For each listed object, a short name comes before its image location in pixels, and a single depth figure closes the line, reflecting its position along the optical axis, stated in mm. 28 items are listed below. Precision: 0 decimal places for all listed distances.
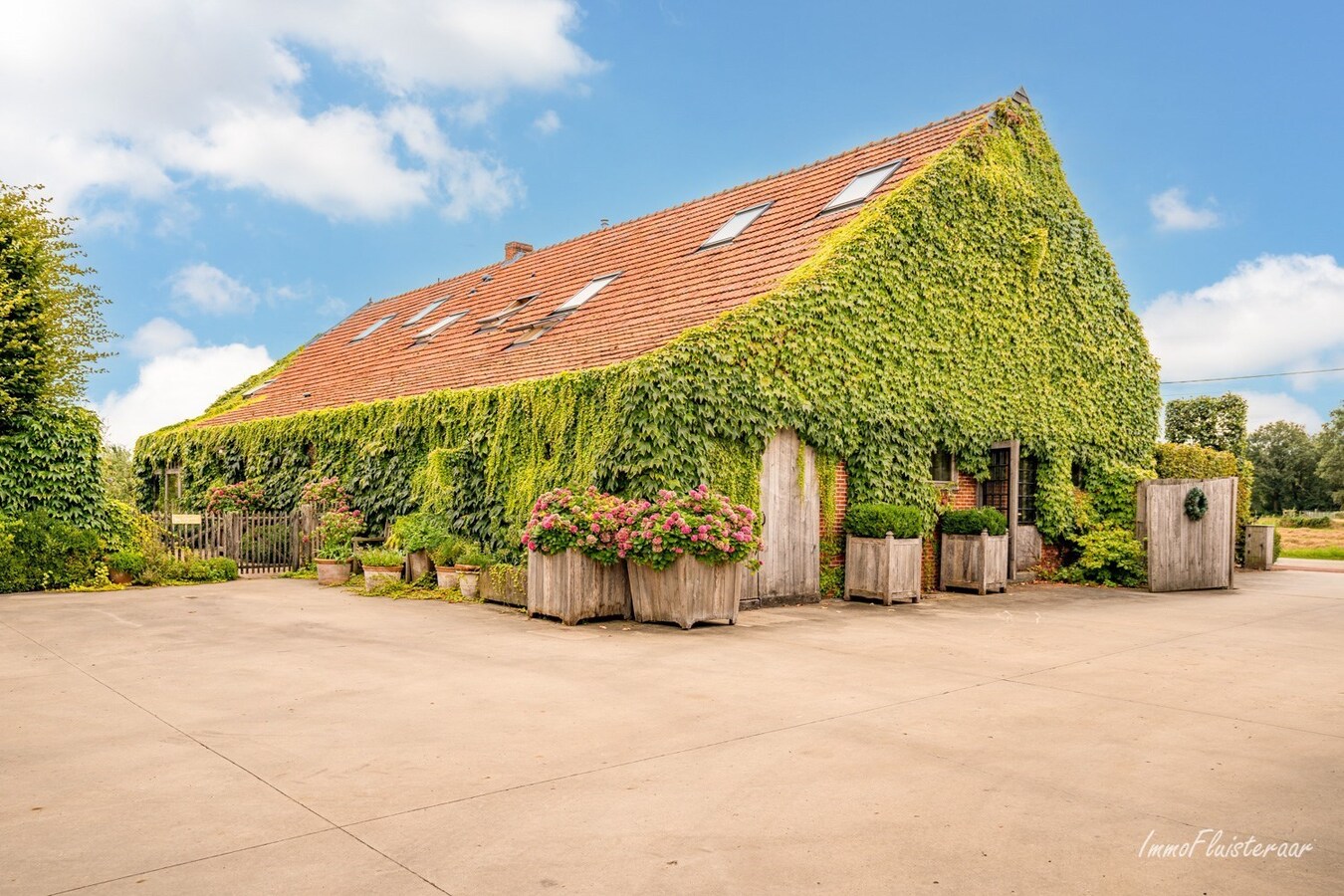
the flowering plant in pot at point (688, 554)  9352
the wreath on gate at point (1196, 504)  14570
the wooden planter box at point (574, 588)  9703
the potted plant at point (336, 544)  14828
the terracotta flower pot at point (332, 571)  14812
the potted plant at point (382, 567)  13375
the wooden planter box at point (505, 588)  11344
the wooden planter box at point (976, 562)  13414
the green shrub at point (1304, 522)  38478
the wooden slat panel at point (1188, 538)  14508
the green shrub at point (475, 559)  12055
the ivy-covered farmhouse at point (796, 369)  11211
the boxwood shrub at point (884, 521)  12148
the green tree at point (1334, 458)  49812
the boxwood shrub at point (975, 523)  13547
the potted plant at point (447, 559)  12711
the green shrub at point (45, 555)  12594
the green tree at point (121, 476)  23325
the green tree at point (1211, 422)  24938
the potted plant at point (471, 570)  12109
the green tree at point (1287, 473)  55281
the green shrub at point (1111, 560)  15023
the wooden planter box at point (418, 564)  13555
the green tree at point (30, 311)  12859
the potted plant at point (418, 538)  13227
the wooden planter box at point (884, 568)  12000
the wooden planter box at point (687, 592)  9484
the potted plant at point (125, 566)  13461
